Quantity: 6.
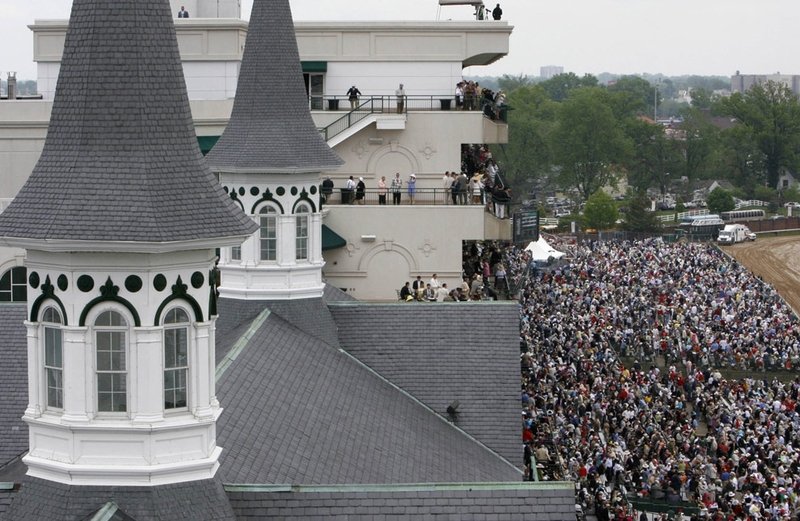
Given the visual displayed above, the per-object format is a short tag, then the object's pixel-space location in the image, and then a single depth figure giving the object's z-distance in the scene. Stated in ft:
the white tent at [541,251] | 323.16
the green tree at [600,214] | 546.26
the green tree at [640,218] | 525.34
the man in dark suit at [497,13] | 197.72
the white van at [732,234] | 516.32
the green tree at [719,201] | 612.29
